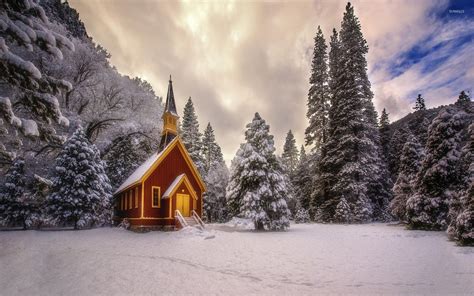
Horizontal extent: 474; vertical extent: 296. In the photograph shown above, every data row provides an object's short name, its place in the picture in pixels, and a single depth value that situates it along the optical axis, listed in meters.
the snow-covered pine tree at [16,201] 19.33
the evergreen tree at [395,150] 36.38
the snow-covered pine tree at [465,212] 11.89
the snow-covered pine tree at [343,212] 25.98
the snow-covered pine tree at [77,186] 20.39
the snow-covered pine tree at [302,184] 39.56
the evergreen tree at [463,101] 37.81
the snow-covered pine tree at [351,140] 27.25
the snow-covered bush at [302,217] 33.99
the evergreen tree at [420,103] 61.83
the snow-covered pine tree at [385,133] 39.47
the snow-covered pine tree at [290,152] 65.69
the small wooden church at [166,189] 20.62
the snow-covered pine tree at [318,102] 33.09
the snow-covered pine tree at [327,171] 29.50
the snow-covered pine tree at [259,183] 20.36
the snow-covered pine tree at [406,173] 22.73
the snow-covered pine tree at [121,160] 28.93
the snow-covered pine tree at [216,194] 38.34
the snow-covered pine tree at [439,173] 17.66
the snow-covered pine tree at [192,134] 39.69
